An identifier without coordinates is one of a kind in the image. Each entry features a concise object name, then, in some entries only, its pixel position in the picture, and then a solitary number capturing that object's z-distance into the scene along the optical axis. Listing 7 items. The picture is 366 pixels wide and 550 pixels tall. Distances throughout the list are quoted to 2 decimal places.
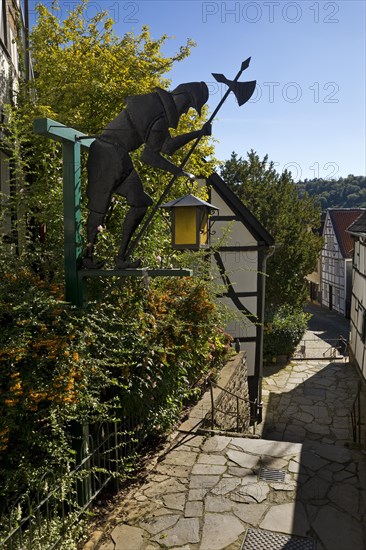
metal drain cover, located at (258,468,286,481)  5.16
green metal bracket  3.88
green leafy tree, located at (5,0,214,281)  5.65
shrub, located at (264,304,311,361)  16.70
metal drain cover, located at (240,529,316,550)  4.04
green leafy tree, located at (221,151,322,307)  18.89
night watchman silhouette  3.81
